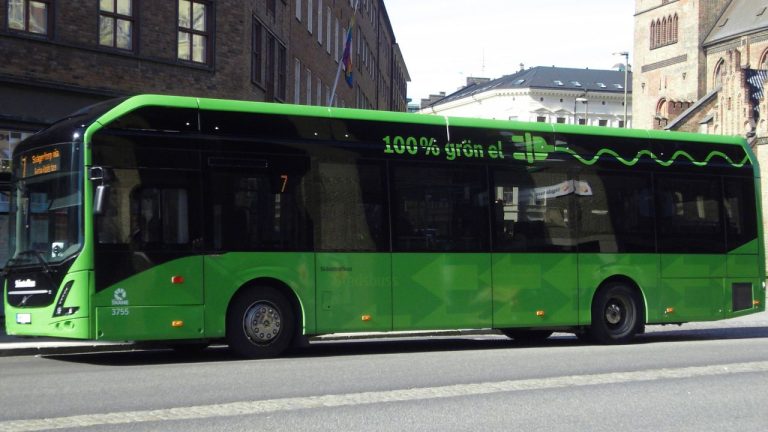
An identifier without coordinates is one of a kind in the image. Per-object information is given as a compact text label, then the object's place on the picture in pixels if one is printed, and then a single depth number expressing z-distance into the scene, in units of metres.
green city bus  12.41
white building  119.56
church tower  91.38
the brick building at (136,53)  21.25
